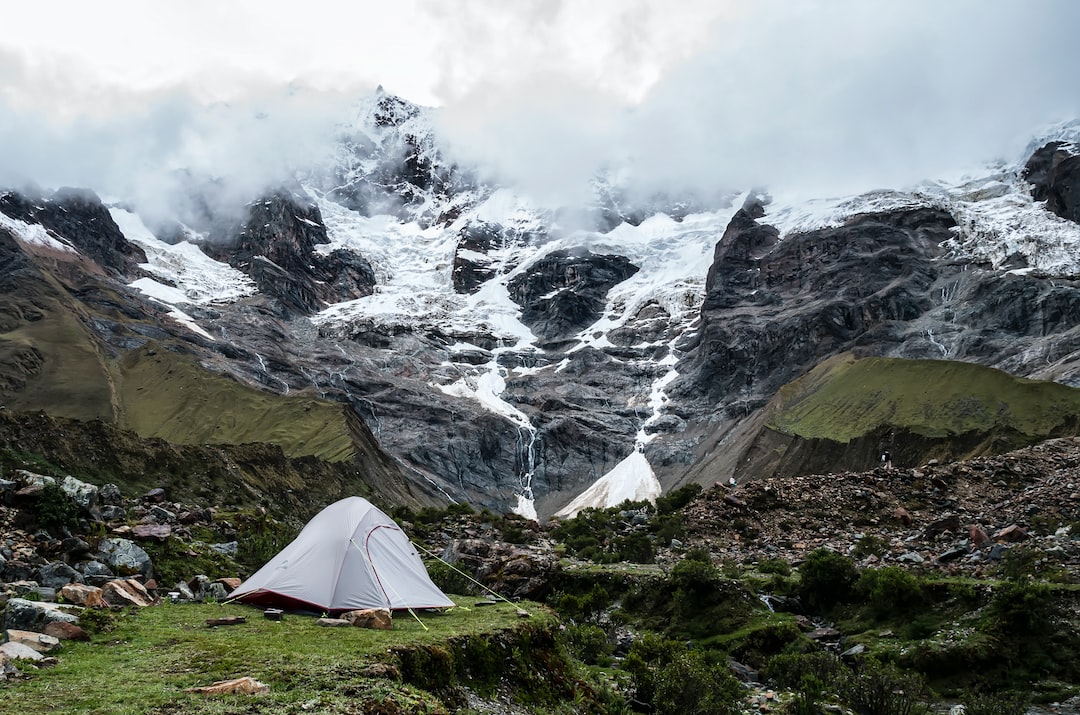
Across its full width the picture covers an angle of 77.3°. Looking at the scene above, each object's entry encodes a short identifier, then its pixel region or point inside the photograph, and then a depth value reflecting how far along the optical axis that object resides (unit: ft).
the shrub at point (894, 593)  69.05
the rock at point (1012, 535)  81.56
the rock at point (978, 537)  82.30
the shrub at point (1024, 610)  57.62
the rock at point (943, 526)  93.45
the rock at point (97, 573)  50.08
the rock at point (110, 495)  78.07
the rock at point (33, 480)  63.64
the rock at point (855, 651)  63.31
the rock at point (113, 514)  70.40
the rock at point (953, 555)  81.06
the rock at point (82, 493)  63.00
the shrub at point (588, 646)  64.75
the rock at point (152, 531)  64.64
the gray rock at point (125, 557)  55.93
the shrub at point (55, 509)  58.29
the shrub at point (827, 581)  78.64
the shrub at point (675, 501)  156.04
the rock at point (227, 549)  73.68
